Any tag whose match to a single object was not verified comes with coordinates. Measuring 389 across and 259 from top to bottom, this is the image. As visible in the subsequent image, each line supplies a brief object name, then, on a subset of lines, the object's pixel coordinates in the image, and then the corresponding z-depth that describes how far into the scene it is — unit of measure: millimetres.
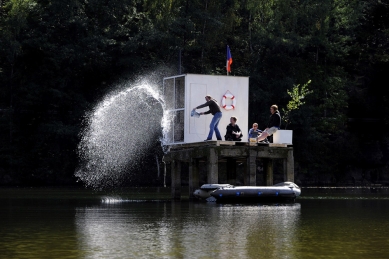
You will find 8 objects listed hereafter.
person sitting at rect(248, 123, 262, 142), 37688
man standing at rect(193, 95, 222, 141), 36594
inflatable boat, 35250
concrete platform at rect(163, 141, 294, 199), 36656
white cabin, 37938
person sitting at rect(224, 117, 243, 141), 37281
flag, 40188
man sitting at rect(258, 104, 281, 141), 37281
